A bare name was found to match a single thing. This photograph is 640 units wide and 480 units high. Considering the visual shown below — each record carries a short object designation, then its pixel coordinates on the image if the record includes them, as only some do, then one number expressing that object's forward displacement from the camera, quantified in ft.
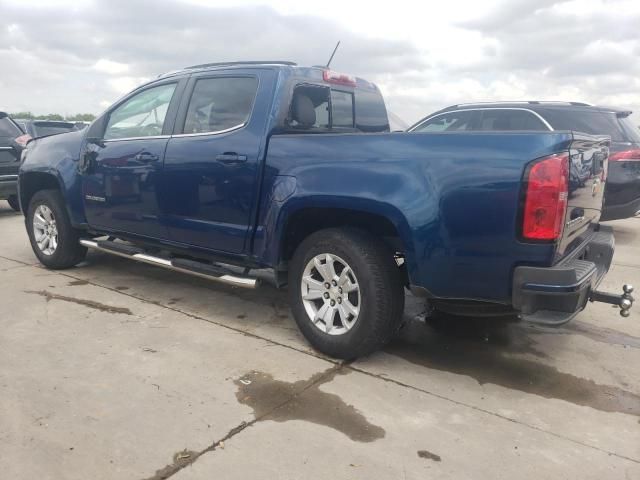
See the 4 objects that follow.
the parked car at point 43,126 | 39.78
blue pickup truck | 9.80
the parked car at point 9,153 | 29.60
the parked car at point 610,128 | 23.40
